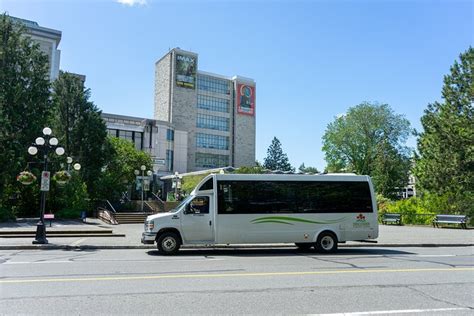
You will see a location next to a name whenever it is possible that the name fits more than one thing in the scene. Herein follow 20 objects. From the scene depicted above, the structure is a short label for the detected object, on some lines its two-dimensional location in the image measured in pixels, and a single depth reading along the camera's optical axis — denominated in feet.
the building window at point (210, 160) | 307.17
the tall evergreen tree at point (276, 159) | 357.86
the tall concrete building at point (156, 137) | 244.63
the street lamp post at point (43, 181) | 55.52
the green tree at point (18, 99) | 102.42
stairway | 115.08
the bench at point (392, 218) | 106.10
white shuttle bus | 46.70
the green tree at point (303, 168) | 403.75
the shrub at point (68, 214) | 110.98
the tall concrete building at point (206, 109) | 302.66
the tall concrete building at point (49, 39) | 207.10
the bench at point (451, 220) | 89.77
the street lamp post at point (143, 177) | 148.82
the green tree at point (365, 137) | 232.94
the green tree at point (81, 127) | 136.26
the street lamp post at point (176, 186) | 171.01
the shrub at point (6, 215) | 95.09
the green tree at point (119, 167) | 142.20
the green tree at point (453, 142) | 103.30
